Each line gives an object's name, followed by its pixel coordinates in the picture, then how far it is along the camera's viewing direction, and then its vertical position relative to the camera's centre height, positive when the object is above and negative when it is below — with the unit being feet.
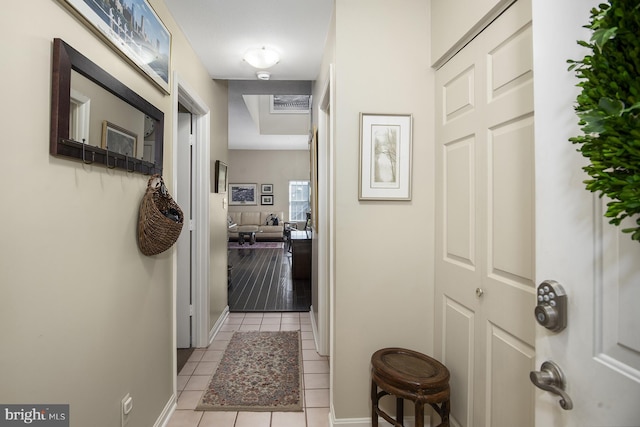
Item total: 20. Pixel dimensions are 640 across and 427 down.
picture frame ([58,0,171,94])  3.64 +2.64
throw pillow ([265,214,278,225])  30.90 -0.35
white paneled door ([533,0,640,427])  1.90 -0.33
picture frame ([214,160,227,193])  9.89 +1.33
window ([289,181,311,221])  32.42 +1.71
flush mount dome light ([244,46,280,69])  7.47 +3.96
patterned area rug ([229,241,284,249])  28.04 -2.83
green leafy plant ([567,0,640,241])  1.66 +0.65
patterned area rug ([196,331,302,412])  6.53 -4.00
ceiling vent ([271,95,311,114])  20.74 +8.04
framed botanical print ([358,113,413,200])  5.44 +1.07
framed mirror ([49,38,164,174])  3.11 +1.25
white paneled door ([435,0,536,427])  3.48 -0.10
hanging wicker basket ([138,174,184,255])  4.85 -0.08
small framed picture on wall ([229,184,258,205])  31.68 +2.26
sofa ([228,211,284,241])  29.63 -0.75
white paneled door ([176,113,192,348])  8.54 -0.53
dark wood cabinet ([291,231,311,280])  16.24 -2.28
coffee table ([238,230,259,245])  28.35 -1.93
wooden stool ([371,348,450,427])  4.22 -2.36
